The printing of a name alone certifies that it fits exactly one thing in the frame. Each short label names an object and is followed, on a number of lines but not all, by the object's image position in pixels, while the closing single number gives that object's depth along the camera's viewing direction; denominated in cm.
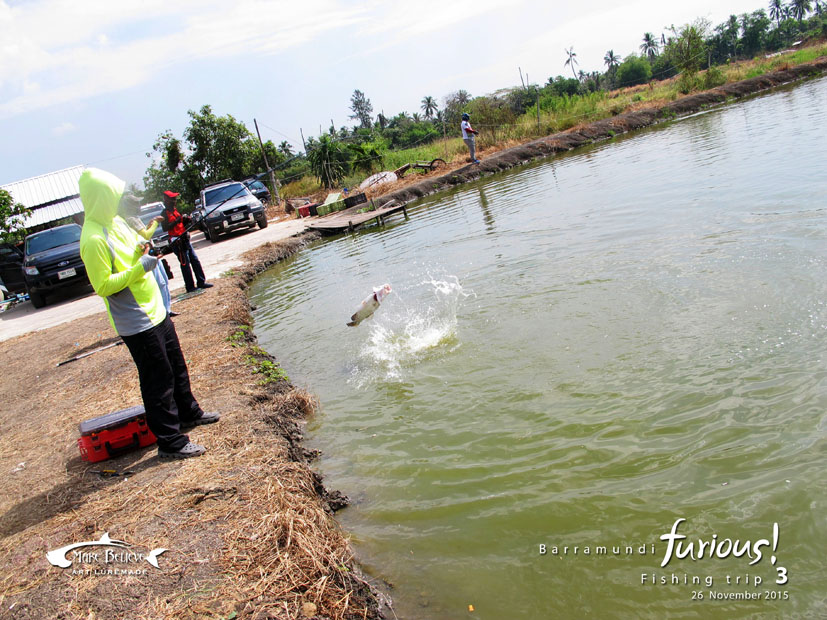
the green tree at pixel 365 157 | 3025
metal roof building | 2978
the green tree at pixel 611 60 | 10790
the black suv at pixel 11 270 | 1589
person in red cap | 1016
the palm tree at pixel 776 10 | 11019
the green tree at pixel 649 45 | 11594
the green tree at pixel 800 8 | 10348
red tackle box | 440
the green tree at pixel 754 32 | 7850
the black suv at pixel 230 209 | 1938
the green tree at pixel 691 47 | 3294
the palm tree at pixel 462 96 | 6267
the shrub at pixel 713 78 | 3338
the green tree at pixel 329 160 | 2981
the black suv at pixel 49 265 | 1366
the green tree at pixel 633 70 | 8469
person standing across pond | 2300
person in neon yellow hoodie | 396
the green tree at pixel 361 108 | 10825
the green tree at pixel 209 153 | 3178
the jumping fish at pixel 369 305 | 723
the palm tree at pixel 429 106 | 10362
